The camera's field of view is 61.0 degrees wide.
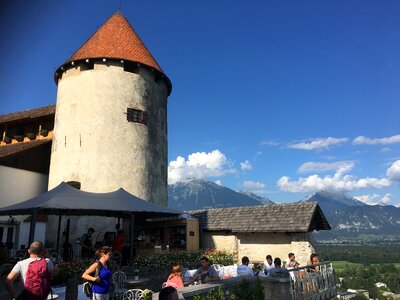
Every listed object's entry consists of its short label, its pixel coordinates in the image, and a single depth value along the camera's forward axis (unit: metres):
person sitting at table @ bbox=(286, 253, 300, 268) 11.98
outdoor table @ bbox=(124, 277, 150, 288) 8.69
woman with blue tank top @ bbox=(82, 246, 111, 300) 6.12
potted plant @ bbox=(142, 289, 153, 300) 6.75
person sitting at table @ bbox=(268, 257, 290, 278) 9.43
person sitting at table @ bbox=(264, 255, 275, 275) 11.92
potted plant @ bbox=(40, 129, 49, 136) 21.79
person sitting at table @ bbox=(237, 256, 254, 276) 10.69
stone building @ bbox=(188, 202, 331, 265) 16.77
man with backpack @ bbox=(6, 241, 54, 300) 5.25
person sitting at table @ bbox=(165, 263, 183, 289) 7.46
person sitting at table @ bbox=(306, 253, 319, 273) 11.89
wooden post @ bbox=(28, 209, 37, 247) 10.15
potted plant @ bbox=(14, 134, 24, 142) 22.72
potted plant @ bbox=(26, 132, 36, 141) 22.20
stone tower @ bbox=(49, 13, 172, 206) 18.08
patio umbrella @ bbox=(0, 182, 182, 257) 10.35
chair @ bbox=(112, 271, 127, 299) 8.15
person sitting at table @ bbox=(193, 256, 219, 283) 8.33
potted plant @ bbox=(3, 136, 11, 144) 22.98
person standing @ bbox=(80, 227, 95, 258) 13.00
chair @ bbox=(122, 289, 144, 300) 7.28
